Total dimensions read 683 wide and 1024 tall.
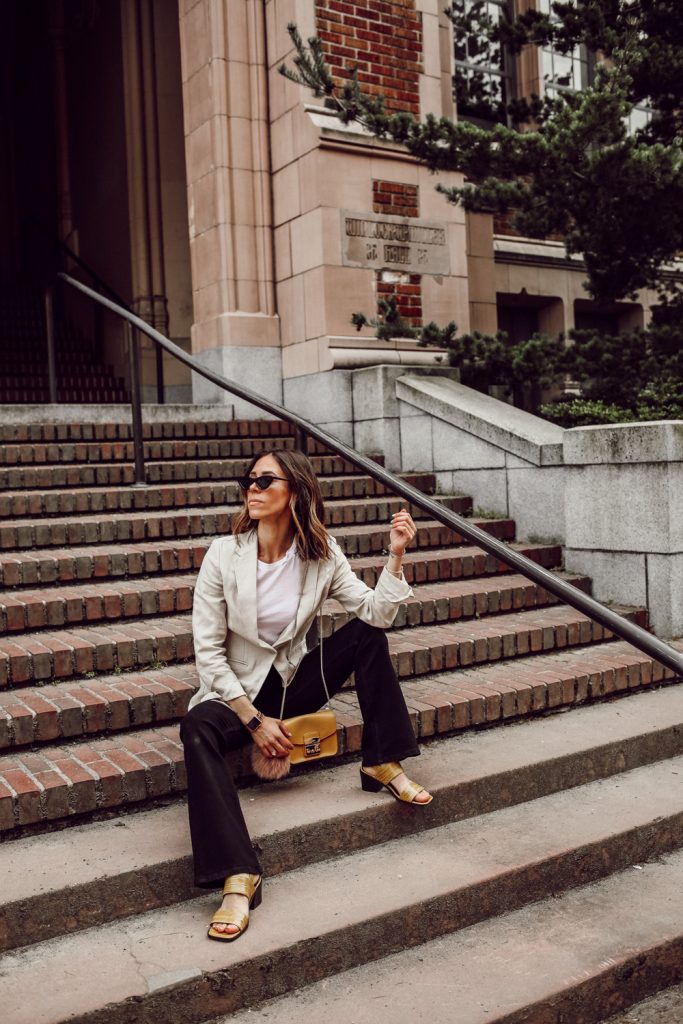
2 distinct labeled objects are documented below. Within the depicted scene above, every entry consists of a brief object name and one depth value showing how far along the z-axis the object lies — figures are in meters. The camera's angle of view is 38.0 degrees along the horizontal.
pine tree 6.08
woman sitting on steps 3.34
